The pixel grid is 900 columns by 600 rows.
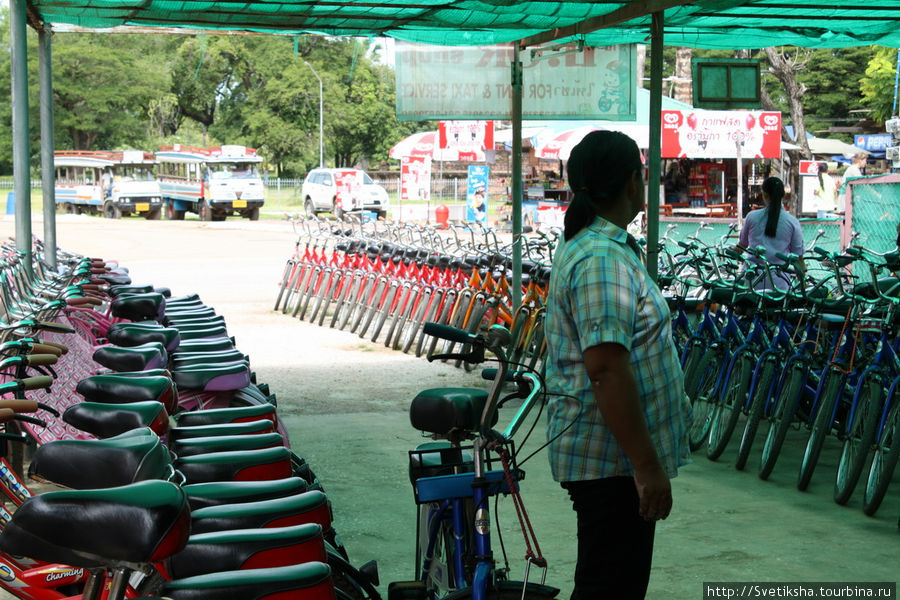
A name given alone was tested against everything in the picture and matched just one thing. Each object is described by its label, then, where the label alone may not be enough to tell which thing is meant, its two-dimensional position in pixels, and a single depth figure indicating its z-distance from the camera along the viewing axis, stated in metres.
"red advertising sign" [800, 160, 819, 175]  25.53
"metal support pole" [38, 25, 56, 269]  8.98
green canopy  7.25
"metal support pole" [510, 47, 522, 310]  8.82
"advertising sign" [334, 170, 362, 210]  29.35
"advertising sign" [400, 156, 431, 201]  23.11
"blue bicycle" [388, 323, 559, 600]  2.96
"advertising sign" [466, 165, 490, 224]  22.84
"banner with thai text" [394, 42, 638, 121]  8.90
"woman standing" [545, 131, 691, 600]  2.65
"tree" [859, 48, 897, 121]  33.03
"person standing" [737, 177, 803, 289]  8.25
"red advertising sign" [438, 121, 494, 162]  19.88
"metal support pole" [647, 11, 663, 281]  6.71
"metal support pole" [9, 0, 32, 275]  7.62
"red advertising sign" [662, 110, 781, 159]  20.36
